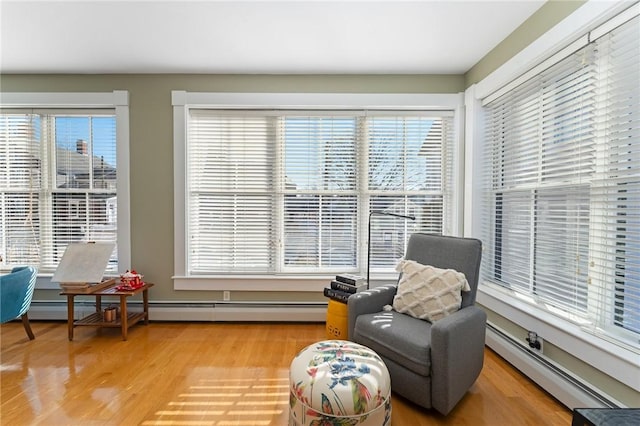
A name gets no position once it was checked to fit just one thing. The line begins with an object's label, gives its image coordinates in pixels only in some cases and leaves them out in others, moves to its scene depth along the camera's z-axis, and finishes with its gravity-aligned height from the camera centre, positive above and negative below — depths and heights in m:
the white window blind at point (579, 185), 1.45 +0.16
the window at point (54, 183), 2.98 +0.24
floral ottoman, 1.26 -0.85
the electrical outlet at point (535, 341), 1.92 -0.92
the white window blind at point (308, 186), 2.96 +0.24
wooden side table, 2.53 -1.03
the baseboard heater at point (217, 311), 2.94 -1.10
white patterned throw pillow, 1.89 -0.59
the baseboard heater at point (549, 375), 1.57 -1.08
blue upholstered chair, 2.28 -0.76
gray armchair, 1.57 -0.80
